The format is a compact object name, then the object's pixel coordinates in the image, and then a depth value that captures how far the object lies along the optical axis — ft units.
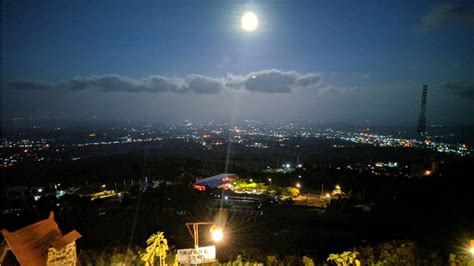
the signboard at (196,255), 11.70
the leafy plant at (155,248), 14.66
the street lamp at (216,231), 14.03
